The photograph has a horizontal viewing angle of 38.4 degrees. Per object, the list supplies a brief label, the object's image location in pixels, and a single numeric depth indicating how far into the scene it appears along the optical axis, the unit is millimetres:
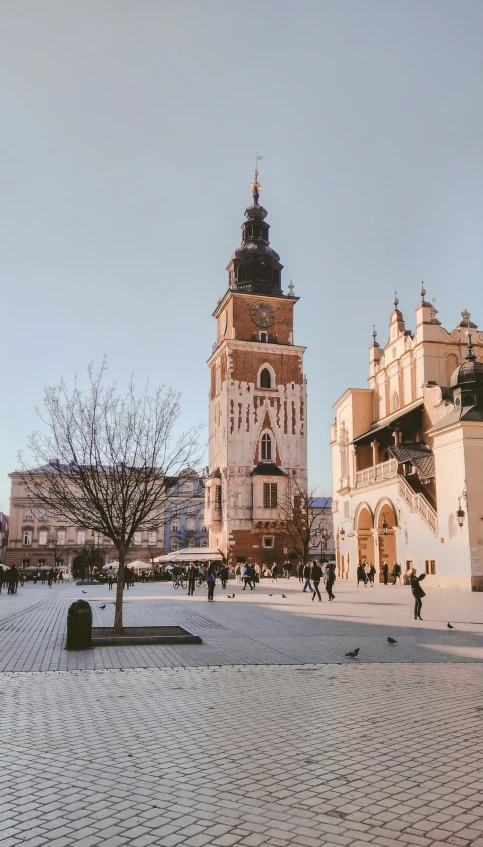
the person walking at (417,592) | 18120
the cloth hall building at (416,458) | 31141
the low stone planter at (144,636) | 14469
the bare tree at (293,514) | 63375
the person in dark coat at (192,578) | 32719
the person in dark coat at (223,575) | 40250
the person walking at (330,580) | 26031
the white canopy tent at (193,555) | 53719
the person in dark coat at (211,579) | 27578
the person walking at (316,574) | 26603
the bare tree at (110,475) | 16969
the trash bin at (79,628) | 13602
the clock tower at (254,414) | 65812
